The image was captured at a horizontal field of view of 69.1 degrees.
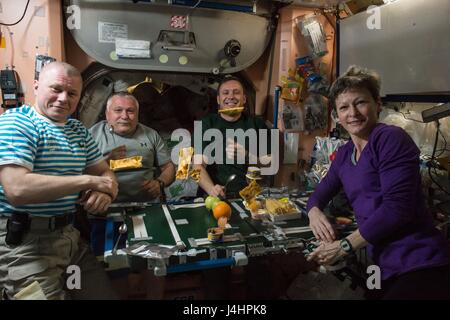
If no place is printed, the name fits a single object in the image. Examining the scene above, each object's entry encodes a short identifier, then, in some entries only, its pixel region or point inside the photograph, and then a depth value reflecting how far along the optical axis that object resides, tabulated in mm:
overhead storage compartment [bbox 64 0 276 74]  2252
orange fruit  1497
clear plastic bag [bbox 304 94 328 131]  2863
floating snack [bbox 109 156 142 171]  1980
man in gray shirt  2078
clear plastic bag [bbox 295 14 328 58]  2645
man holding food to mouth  2219
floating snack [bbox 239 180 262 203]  1660
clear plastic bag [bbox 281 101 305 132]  2796
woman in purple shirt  1254
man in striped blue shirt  1191
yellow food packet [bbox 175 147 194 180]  1690
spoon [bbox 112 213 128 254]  1306
